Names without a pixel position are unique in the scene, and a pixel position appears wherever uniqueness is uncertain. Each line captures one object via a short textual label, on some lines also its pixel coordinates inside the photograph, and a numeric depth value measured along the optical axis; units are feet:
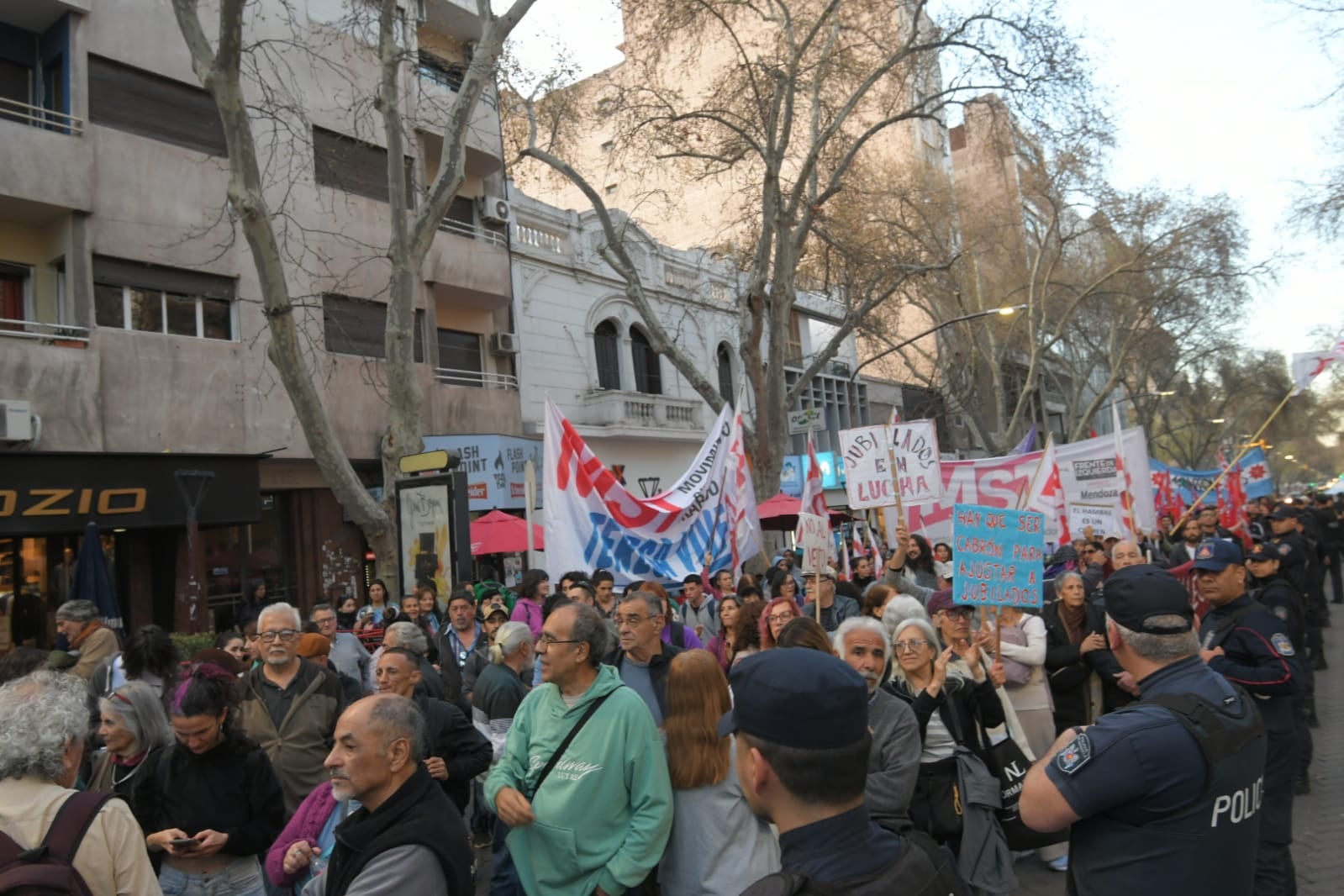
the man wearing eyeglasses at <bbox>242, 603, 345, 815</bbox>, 14.67
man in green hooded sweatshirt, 10.75
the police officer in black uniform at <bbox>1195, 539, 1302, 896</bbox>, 13.25
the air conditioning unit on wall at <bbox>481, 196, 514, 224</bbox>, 63.98
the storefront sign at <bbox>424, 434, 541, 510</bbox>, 57.41
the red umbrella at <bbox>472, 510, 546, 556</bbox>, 45.52
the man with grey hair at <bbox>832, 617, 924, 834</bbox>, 10.85
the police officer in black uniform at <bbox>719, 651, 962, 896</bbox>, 5.82
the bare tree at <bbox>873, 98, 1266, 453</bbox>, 89.56
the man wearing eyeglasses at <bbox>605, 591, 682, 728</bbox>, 13.84
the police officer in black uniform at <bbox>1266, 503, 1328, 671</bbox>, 31.76
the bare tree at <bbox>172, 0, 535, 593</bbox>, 30.63
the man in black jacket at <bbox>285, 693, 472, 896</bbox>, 8.62
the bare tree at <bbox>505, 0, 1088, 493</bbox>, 50.93
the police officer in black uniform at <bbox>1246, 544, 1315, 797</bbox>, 19.22
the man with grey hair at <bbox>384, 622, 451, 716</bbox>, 15.80
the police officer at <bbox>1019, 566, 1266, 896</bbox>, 7.90
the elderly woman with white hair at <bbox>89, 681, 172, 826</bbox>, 12.26
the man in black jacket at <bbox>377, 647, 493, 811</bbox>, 13.34
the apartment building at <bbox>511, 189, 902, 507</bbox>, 67.92
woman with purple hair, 11.39
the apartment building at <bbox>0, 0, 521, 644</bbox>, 40.14
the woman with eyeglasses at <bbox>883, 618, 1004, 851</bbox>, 12.05
